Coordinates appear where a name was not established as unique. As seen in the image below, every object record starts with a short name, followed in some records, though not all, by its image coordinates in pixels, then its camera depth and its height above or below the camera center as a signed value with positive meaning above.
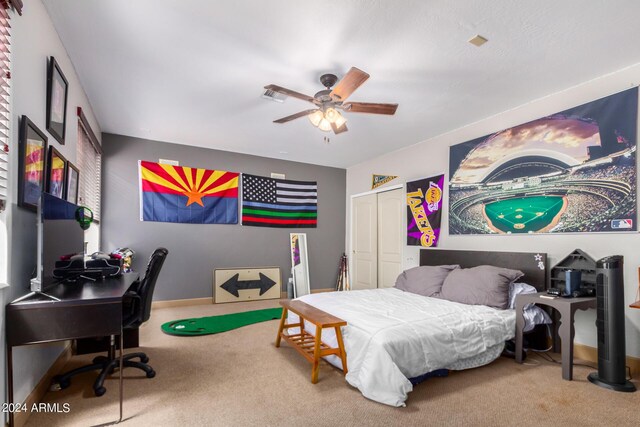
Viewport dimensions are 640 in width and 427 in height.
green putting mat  3.72 -1.30
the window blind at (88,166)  3.48 +0.70
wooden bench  2.46 -1.01
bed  2.21 -0.87
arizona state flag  4.89 +0.45
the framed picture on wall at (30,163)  1.82 +0.36
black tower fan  2.38 -0.80
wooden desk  1.67 -0.54
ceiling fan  2.68 +1.07
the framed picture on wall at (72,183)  2.78 +0.36
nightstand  2.53 -0.73
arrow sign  5.38 -1.09
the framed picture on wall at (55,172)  2.29 +0.38
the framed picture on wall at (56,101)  2.24 +0.91
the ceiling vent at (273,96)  3.14 +1.29
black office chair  2.46 -0.73
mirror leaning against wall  5.86 -0.79
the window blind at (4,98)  1.59 +0.63
